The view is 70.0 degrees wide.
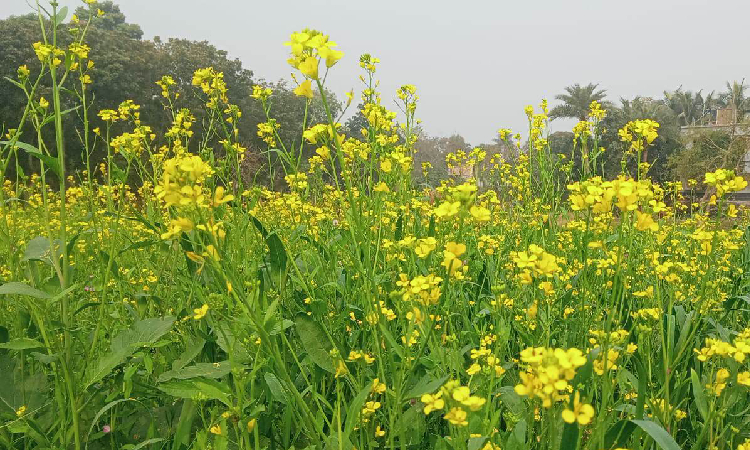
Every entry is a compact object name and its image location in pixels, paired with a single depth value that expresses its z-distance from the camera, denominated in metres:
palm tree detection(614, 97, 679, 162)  27.45
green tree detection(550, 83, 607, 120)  30.05
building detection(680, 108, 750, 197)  21.45
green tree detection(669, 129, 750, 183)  20.05
